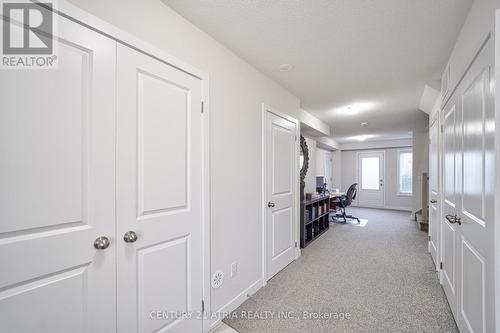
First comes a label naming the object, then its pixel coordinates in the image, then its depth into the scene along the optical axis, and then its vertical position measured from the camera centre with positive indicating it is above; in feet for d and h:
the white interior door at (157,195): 4.17 -0.61
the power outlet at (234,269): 6.77 -3.11
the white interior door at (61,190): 2.98 -0.35
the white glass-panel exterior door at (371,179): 26.17 -1.47
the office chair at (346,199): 18.76 -2.77
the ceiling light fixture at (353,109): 12.34 +3.43
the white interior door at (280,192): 8.72 -1.06
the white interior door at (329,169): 26.63 -0.26
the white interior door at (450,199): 6.11 -0.94
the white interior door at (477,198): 3.78 -0.61
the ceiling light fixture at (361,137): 22.91 +3.14
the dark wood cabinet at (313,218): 12.26 -3.21
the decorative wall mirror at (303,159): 14.24 +0.51
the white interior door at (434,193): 8.95 -1.16
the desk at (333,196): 18.50 -2.40
